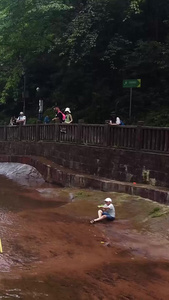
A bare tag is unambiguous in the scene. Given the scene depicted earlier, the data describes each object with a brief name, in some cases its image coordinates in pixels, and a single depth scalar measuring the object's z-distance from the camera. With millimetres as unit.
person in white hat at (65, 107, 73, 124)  15586
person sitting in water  8680
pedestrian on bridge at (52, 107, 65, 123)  15664
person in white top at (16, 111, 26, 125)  19219
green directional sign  14266
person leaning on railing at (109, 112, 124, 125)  12823
